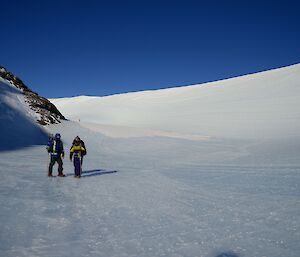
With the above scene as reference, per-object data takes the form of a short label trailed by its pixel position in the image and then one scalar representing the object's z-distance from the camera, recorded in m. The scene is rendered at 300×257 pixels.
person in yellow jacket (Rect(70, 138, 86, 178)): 11.01
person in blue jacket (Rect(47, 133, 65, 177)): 11.25
